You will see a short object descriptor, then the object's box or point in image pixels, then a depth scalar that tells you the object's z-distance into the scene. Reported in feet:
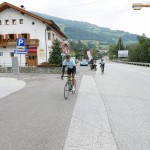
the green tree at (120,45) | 526.62
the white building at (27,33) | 151.84
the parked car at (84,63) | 217.34
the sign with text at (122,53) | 429.38
